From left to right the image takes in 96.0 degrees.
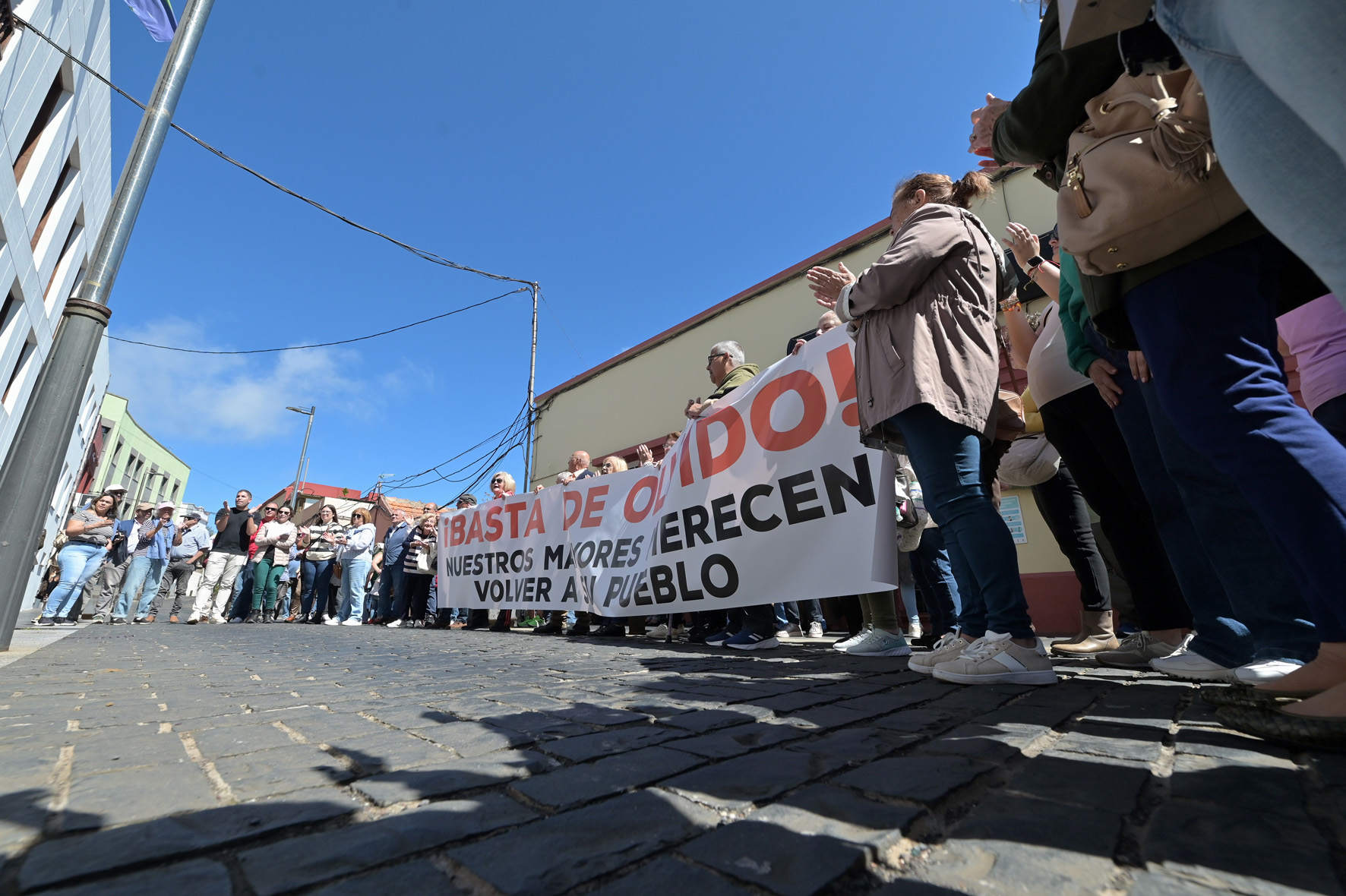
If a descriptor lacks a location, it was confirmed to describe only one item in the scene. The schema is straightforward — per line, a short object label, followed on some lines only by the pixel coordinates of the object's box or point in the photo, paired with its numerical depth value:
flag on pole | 8.50
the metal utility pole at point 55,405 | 3.63
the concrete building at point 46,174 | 8.20
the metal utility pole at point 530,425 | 13.77
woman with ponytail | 2.24
